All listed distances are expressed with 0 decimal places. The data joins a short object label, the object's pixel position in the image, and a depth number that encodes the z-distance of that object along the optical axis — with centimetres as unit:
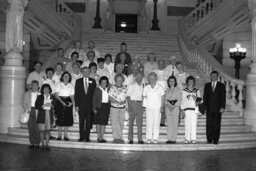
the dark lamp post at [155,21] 2050
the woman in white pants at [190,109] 897
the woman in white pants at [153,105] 885
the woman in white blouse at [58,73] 942
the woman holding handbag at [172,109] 894
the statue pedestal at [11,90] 998
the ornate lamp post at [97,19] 2014
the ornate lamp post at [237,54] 1409
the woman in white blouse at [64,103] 873
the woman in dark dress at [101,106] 869
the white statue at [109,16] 2092
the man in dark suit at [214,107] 898
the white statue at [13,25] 1030
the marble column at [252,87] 1038
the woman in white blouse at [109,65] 1021
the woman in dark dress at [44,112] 834
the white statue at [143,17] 2136
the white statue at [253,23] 1049
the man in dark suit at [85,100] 870
